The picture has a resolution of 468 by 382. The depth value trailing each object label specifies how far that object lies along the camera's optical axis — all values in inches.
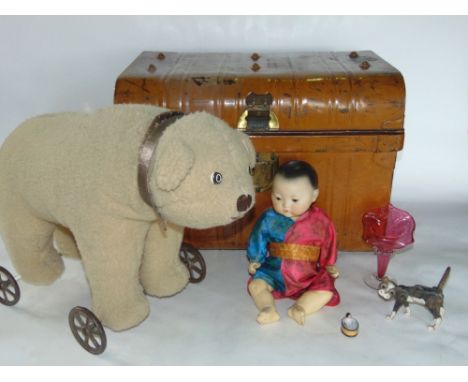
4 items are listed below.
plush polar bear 42.9
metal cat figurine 53.4
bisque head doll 55.3
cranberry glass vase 60.1
